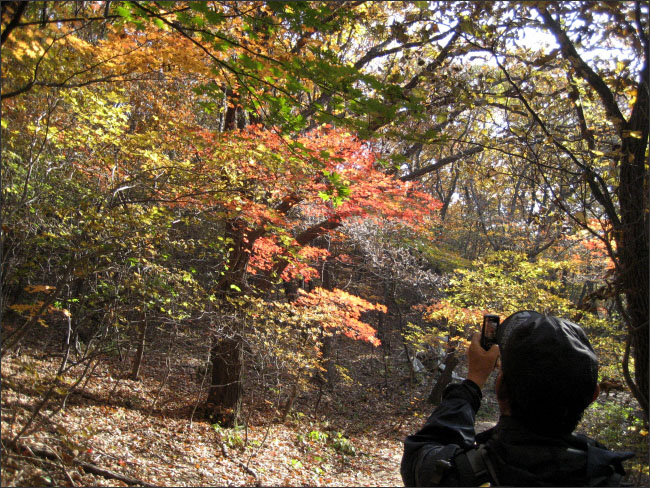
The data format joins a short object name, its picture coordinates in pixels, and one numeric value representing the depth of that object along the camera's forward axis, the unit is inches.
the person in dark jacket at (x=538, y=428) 39.3
